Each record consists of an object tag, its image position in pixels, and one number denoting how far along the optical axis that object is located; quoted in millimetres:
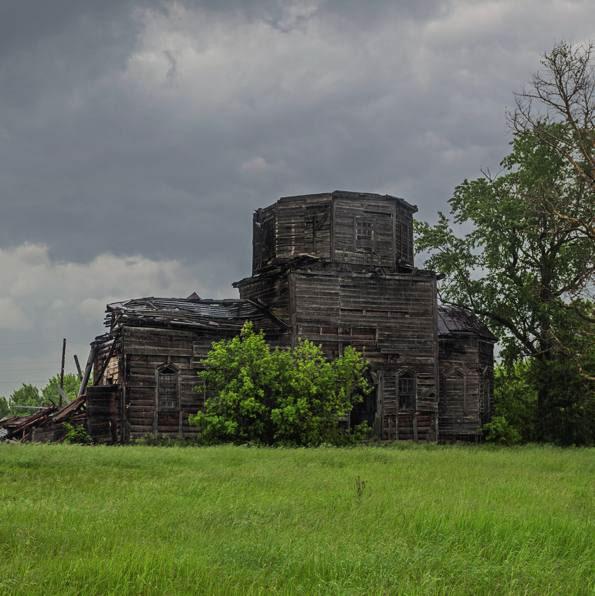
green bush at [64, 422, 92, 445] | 32688
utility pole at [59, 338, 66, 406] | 51500
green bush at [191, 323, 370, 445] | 31625
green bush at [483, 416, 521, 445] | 40406
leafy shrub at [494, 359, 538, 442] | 42156
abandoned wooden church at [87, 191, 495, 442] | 33469
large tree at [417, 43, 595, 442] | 39625
